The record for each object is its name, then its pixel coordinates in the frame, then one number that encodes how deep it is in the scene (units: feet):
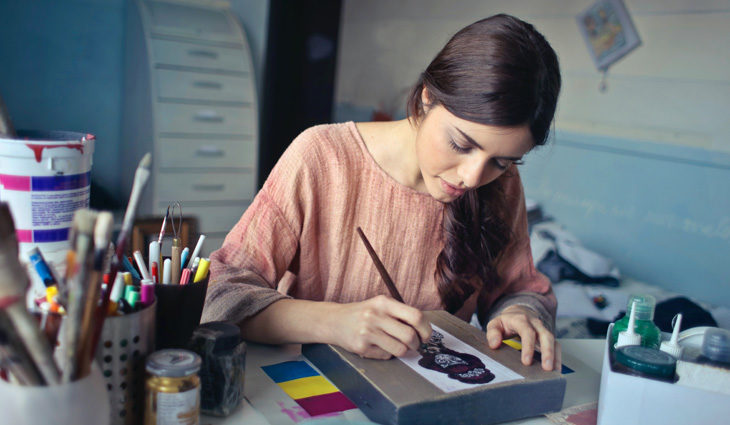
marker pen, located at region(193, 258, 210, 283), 2.55
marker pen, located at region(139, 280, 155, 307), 2.15
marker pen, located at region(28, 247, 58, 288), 1.98
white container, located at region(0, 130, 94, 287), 2.31
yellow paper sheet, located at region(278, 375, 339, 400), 2.69
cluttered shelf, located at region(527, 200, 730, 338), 6.31
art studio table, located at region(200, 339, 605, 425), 2.47
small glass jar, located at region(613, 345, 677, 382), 2.55
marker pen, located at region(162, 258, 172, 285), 2.52
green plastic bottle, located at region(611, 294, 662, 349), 3.05
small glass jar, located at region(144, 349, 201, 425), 2.02
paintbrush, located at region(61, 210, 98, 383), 1.63
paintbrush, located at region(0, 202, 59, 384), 1.51
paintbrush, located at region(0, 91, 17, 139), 2.37
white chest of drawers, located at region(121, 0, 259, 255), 10.00
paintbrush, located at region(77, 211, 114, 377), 1.70
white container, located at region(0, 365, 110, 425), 1.67
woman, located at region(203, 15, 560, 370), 3.11
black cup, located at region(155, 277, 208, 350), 2.38
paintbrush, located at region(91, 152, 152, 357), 1.83
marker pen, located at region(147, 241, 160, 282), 2.61
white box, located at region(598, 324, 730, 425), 2.50
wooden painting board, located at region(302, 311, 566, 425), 2.42
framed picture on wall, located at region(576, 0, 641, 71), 7.85
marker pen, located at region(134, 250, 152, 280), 2.48
